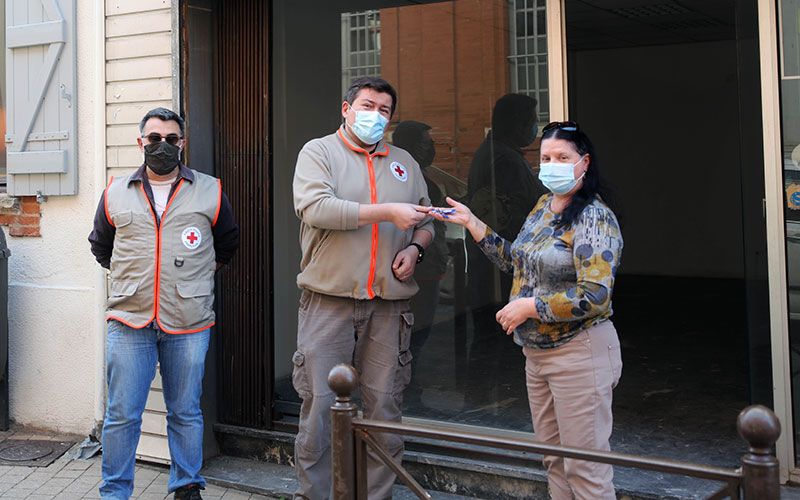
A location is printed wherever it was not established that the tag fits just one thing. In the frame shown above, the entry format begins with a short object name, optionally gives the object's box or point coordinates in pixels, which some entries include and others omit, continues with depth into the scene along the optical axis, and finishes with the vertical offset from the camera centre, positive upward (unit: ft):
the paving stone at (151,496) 16.08 -3.99
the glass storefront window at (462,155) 16.79 +2.21
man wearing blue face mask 13.20 -0.16
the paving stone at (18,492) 16.52 -3.99
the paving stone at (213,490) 16.34 -3.99
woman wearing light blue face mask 10.84 -0.53
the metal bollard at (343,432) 9.68 -1.76
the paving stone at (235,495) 16.13 -4.02
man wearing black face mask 14.11 -0.18
